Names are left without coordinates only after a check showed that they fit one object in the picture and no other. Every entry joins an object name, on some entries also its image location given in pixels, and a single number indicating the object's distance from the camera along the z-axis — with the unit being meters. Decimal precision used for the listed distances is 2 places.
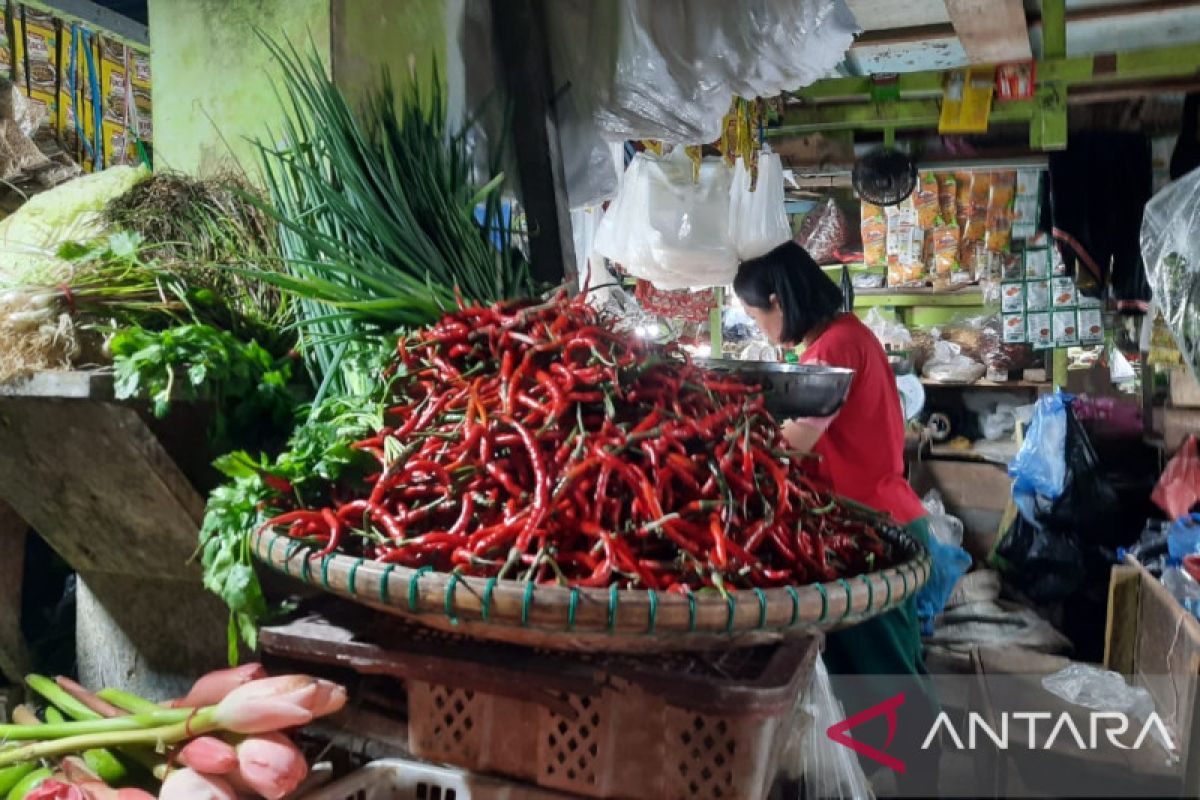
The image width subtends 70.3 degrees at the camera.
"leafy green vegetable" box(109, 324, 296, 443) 1.43
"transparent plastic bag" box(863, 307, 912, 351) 7.19
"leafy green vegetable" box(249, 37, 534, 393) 1.65
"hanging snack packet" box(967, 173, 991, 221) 6.45
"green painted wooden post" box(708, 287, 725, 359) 7.29
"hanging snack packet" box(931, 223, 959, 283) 6.80
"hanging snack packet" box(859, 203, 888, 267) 7.28
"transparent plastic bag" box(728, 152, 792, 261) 3.96
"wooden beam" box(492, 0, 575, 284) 2.55
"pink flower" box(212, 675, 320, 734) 1.18
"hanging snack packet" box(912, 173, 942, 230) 6.70
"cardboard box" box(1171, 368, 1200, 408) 4.32
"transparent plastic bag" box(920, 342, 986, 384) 6.84
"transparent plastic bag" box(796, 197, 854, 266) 7.55
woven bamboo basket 0.99
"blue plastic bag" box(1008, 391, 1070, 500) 5.09
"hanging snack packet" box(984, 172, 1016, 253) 6.18
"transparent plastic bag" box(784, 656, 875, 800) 1.62
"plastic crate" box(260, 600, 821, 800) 1.04
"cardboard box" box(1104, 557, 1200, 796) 2.83
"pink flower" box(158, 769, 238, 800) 1.17
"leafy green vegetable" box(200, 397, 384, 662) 1.28
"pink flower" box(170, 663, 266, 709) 1.33
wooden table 1.53
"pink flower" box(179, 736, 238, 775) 1.20
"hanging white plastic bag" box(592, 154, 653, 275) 4.13
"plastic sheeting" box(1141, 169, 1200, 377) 3.47
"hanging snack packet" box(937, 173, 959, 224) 6.77
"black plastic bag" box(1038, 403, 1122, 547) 4.97
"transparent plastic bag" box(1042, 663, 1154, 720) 3.39
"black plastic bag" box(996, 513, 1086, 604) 4.97
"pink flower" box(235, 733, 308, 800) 1.17
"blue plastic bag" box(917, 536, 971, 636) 2.90
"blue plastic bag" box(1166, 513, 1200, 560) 3.64
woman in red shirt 2.64
